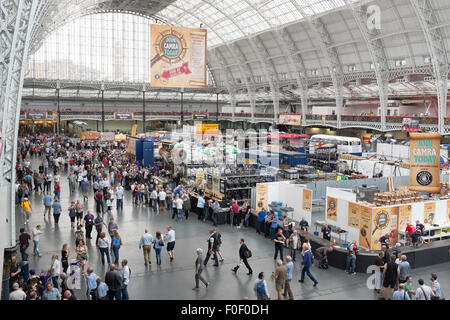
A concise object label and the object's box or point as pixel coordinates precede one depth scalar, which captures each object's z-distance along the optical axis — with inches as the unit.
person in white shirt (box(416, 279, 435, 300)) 331.6
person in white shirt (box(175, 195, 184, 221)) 677.3
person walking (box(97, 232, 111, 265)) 447.5
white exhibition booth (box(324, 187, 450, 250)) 546.3
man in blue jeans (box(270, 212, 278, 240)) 569.0
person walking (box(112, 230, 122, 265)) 458.5
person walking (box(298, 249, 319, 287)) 422.1
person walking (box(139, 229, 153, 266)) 462.0
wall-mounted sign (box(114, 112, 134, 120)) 1929.1
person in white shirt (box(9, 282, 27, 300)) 303.9
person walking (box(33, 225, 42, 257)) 479.2
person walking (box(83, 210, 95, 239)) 548.7
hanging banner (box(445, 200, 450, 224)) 617.5
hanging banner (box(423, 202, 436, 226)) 593.9
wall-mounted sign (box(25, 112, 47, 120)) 1835.1
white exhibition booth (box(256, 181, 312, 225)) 673.0
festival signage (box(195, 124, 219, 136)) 1471.3
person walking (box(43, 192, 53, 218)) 652.9
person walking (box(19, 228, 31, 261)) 442.9
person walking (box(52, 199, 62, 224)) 609.7
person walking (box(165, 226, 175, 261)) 487.7
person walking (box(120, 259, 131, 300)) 368.5
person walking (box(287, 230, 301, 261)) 487.8
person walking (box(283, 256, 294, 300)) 374.6
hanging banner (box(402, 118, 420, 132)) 1440.7
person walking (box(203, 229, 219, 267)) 464.8
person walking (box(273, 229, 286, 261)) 481.5
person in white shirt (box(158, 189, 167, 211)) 738.2
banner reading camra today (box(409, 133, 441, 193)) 613.6
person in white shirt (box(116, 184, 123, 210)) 742.5
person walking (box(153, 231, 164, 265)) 470.9
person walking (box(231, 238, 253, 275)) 436.8
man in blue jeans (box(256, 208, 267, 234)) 604.4
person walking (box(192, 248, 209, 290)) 403.5
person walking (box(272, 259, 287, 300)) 364.2
